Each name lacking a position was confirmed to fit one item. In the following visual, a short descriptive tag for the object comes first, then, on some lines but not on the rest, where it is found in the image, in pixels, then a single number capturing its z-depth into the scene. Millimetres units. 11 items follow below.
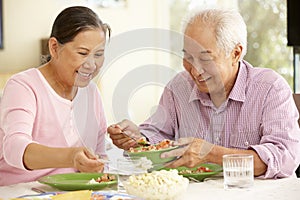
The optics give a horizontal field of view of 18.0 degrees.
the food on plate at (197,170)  2771
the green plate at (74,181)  2579
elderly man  2790
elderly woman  2718
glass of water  2601
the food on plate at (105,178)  2642
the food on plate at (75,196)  2360
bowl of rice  2398
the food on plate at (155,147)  2711
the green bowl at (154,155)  2668
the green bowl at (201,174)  2735
